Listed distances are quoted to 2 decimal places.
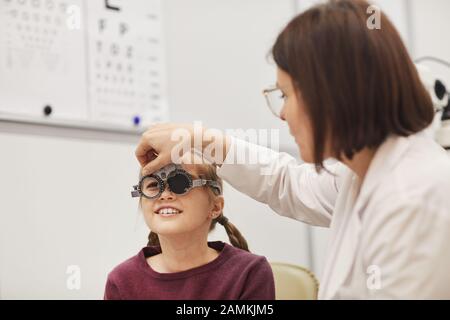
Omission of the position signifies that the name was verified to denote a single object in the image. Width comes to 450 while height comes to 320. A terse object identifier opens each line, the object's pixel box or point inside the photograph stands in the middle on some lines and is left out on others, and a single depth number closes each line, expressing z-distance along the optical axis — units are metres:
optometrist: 0.90
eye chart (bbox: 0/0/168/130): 2.09
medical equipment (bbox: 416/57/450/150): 2.12
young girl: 1.22
